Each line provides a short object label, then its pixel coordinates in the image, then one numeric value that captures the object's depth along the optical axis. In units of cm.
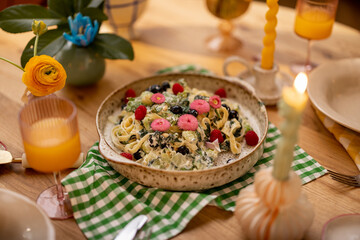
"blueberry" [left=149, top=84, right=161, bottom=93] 152
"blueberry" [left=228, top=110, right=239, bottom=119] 144
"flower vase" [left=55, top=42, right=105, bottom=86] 162
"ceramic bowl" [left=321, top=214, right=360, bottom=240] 107
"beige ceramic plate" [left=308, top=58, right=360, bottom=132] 153
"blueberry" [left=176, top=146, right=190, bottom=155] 126
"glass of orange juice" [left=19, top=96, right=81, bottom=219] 103
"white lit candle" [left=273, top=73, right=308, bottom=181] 84
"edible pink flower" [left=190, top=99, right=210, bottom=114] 138
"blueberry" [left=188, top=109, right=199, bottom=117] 137
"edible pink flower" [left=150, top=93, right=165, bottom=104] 142
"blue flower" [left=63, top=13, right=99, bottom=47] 158
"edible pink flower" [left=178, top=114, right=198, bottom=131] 131
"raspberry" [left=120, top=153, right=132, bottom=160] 128
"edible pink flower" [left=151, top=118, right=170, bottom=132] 131
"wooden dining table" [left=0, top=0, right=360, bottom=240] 120
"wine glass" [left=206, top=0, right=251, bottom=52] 192
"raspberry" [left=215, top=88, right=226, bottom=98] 159
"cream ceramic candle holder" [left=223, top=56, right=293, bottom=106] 166
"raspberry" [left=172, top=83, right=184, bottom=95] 150
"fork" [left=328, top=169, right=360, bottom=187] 129
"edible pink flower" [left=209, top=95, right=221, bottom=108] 142
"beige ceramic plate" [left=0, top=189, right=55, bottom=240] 98
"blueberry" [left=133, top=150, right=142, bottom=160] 128
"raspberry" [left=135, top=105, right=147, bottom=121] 138
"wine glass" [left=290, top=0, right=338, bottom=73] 170
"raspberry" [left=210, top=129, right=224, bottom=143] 134
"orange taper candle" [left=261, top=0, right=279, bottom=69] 155
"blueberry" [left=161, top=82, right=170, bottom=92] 155
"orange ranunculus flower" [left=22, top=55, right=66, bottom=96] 124
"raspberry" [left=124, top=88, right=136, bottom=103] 157
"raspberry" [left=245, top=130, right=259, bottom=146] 136
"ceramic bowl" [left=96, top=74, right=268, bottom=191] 119
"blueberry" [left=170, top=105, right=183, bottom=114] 137
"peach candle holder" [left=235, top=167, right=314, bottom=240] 96
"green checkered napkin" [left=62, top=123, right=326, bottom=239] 113
